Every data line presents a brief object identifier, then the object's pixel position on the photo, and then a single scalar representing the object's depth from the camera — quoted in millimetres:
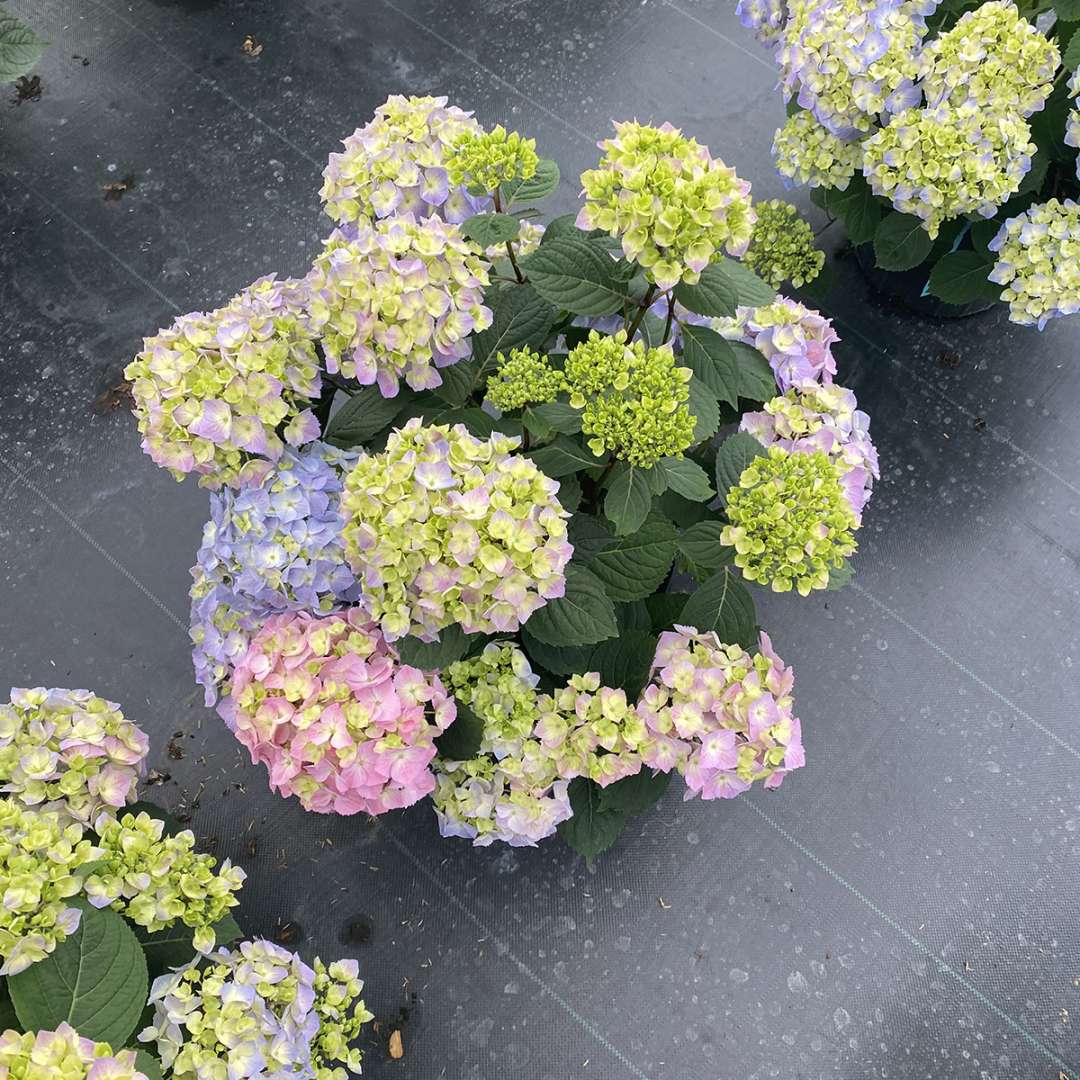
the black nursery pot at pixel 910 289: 2328
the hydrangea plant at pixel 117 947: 1125
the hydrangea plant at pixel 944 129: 1658
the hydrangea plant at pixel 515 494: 1182
